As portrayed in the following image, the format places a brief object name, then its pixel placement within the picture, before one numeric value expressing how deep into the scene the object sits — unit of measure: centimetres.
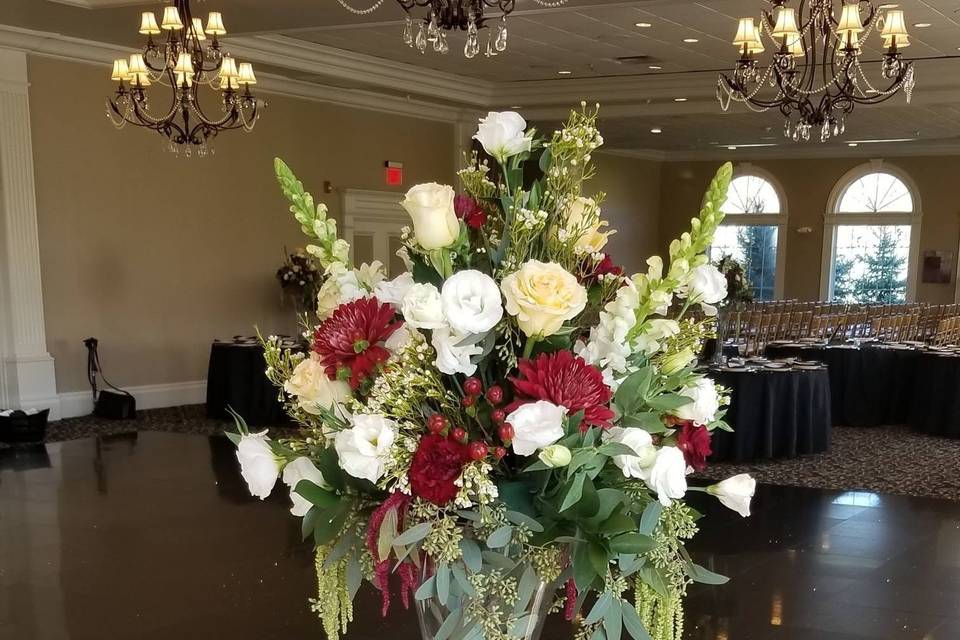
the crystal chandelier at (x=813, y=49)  560
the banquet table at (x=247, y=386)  910
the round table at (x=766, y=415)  761
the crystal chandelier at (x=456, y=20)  472
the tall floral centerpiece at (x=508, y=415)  115
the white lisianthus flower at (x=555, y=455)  112
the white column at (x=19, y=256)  875
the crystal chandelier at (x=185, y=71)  590
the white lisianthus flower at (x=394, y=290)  131
